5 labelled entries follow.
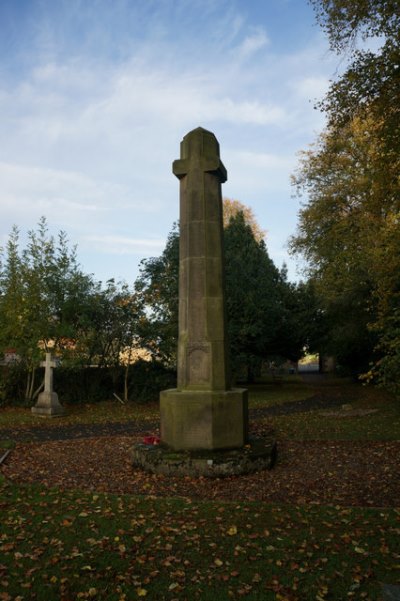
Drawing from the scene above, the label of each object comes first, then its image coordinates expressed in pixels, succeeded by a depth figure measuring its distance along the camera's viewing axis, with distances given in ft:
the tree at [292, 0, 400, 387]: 38.60
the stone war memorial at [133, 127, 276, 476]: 28.30
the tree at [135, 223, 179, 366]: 71.05
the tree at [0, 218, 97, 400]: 64.23
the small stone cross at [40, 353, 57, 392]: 62.90
